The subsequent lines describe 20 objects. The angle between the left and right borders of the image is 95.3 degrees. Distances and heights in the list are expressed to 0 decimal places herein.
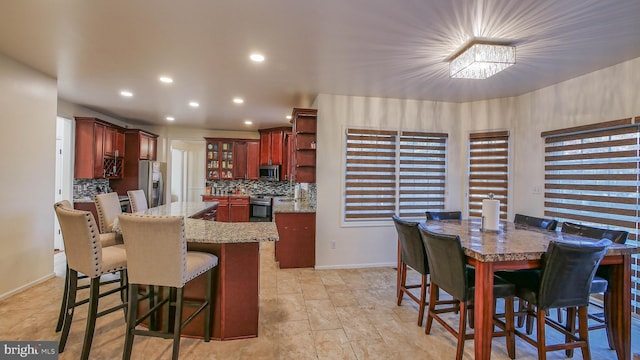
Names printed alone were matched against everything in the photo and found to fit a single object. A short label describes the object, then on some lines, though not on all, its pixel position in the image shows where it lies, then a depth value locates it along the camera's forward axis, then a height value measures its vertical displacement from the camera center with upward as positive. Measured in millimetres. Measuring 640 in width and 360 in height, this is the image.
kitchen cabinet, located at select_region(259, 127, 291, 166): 6684 +794
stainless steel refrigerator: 5895 -48
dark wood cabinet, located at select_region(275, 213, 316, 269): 4074 -840
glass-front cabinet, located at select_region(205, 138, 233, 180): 7078 +513
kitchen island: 2279 -860
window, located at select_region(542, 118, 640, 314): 2840 +103
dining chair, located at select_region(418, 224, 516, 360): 2043 -722
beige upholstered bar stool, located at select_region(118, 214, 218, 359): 1861 -524
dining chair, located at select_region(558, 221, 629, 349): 2141 -703
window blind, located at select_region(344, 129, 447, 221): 4207 +131
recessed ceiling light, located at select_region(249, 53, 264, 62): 2834 +1211
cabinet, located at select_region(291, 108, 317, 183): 4188 +521
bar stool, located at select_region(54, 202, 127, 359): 2012 -592
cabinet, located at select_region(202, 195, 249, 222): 6578 -652
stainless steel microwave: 6629 +182
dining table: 1914 -550
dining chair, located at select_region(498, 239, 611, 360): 1857 -650
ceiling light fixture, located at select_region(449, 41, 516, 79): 2453 +1089
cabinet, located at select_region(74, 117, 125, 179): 4926 +502
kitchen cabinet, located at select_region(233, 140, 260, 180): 7098 +549
